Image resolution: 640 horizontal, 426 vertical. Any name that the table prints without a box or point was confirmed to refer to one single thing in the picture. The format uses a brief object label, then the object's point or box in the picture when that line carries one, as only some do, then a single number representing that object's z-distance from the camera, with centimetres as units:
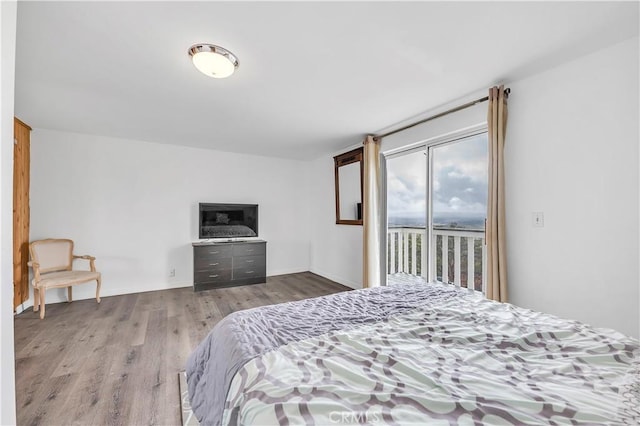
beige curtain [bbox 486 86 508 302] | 225
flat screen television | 452
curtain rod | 243
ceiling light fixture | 177
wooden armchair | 304
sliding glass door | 291
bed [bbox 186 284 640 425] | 74
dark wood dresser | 418
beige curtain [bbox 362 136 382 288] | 368
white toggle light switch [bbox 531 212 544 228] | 212
